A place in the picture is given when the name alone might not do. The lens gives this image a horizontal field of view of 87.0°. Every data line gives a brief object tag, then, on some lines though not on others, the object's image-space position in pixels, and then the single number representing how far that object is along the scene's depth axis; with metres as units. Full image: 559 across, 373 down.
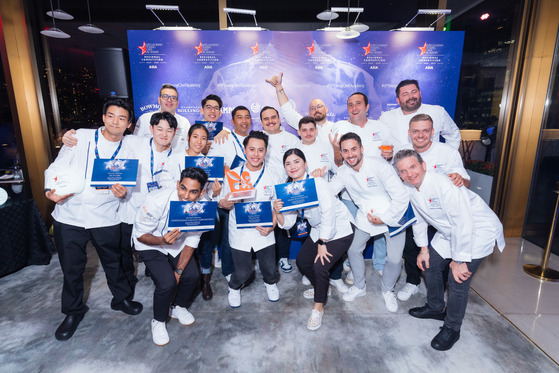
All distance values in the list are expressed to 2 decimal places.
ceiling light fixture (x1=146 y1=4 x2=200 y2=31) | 4.04
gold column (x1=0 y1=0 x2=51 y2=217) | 4.14
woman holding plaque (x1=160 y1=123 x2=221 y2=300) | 2.51
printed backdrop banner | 4.28
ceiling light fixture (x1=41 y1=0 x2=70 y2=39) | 4.14
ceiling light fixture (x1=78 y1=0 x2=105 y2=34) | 4.51
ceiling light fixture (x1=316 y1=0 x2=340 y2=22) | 4.38
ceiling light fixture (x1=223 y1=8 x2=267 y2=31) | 4.25
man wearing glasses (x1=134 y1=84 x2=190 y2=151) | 3.27
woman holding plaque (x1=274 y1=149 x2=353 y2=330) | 2.37
